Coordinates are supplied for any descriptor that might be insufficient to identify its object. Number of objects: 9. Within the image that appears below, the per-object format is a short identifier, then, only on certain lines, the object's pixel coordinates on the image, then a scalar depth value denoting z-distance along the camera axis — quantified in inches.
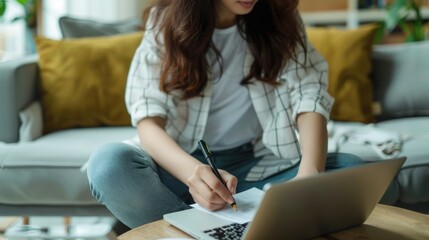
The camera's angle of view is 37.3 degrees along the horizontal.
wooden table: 40.1
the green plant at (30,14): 107.7
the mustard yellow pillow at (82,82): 83.5
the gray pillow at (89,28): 90.3
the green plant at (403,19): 102.2
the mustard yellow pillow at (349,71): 84.4
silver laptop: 35.0
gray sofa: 68.9
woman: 56.9
